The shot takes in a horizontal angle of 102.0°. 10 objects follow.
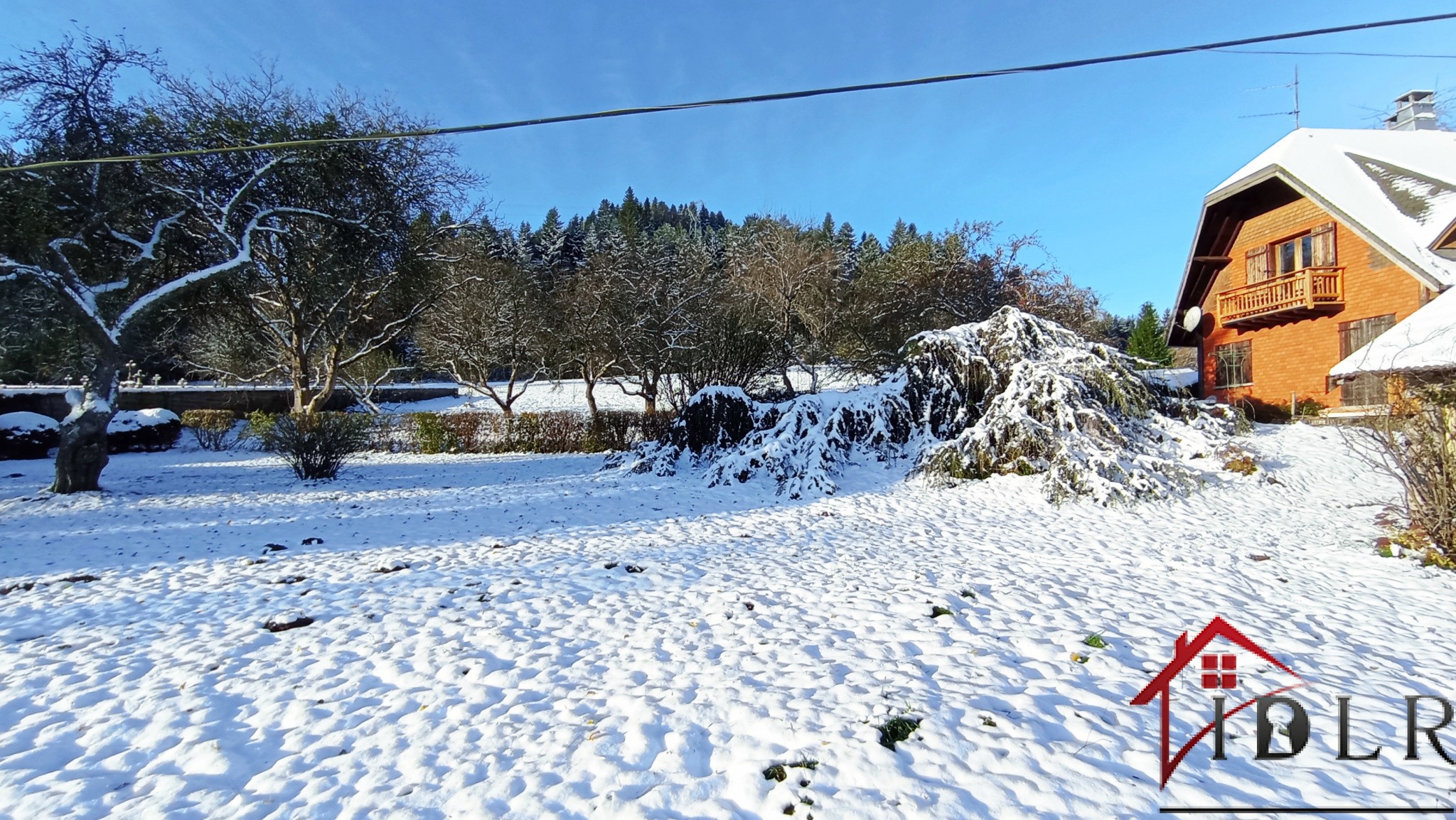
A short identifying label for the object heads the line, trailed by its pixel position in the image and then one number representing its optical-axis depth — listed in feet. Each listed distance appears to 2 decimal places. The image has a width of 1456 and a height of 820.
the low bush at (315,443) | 38.68
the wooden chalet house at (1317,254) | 43.93
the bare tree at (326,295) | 46.91
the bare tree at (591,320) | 70.79
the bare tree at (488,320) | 71.51
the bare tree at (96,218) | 31.89
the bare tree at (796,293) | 67.31
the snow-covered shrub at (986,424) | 29.81
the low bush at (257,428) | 55.93
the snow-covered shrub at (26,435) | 47.88
